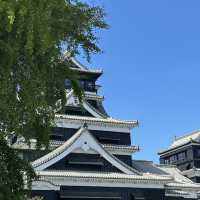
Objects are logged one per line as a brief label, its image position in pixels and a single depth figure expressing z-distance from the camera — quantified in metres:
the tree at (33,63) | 7.69
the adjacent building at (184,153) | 49.88
